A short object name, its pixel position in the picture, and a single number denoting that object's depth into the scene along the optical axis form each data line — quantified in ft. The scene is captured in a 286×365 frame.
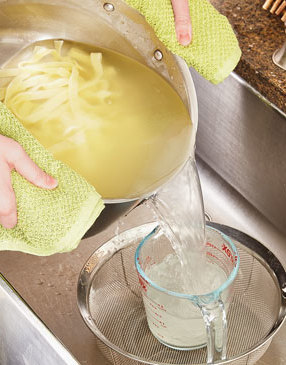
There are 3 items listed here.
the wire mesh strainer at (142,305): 4.02
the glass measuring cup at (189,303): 3.65
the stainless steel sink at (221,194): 4.24
